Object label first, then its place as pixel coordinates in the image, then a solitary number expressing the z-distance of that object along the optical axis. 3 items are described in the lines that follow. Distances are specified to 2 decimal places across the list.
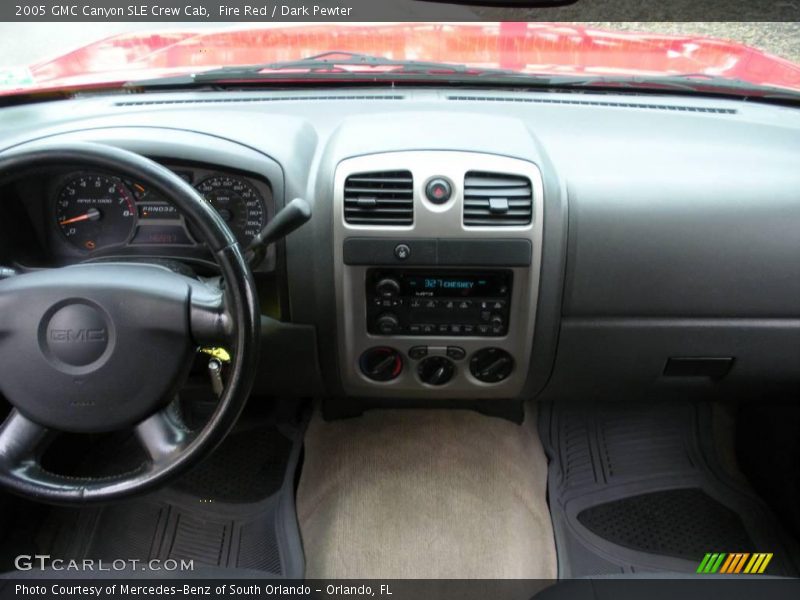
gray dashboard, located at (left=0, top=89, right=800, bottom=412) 1.43
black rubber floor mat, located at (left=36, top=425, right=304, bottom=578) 1.81
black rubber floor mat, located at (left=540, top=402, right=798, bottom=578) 1.83
